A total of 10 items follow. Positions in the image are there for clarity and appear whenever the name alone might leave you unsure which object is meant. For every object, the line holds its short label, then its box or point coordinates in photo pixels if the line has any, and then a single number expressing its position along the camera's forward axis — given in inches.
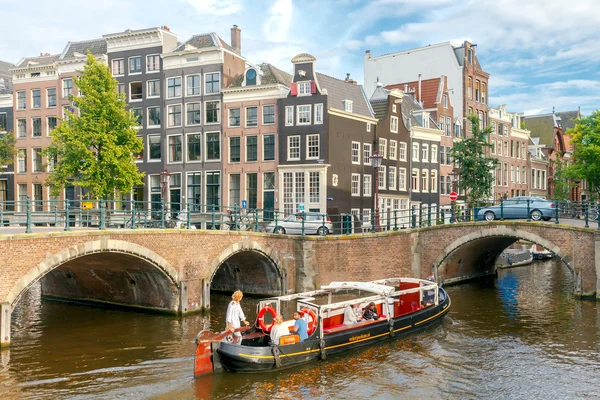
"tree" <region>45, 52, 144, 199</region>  1261.1
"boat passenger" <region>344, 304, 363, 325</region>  732.7
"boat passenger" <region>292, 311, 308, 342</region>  644.1
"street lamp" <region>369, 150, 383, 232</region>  1073.8
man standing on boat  630.5
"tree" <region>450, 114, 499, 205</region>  1722.4
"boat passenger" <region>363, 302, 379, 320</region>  741.3
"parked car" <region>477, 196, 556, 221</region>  1109.0
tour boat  602.8
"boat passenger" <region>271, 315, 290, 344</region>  623.2
